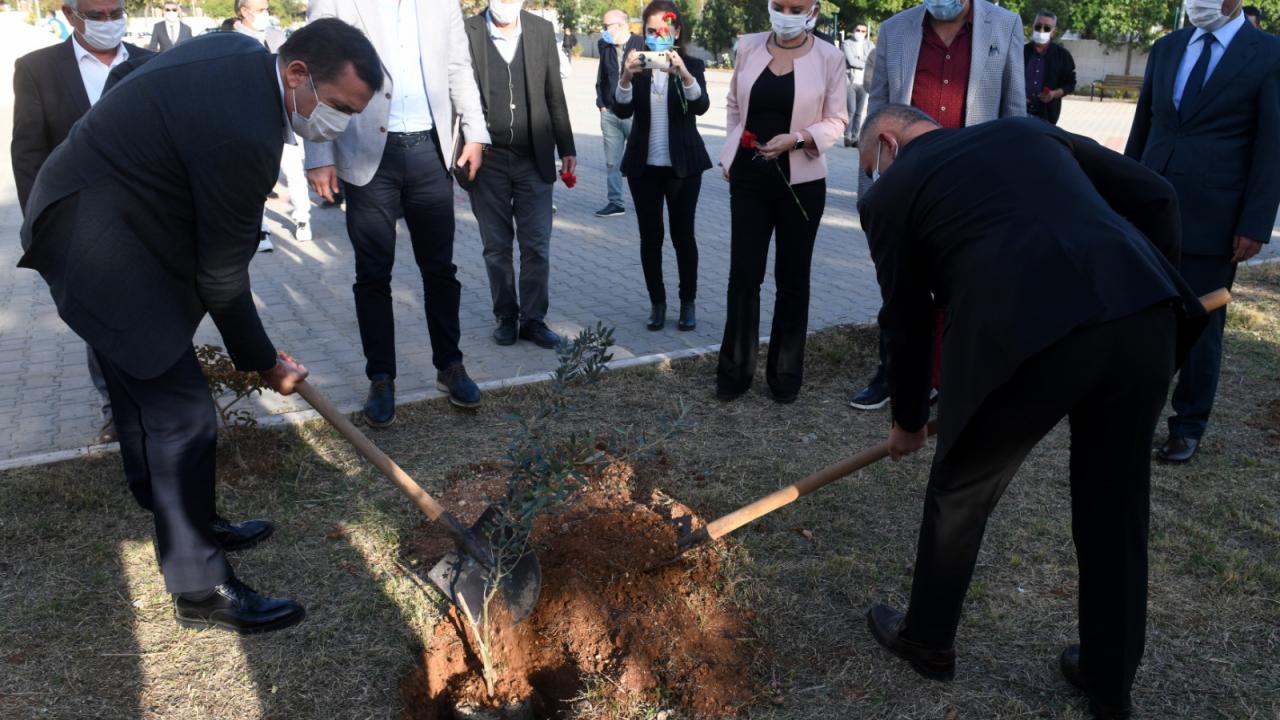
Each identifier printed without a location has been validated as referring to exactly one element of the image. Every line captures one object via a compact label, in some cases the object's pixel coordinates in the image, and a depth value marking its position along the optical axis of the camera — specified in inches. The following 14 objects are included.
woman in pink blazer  189.5
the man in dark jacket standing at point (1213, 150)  164.9
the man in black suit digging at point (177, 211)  107.4
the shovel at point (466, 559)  127.3
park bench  1053.8
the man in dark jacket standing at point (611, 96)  344.5
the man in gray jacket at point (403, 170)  176.1
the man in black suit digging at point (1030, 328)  93.9
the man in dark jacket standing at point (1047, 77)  427.2
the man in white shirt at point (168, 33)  348.9
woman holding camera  223.0
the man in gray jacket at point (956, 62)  182.4
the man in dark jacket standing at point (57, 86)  159.6
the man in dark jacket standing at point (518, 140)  215.2
